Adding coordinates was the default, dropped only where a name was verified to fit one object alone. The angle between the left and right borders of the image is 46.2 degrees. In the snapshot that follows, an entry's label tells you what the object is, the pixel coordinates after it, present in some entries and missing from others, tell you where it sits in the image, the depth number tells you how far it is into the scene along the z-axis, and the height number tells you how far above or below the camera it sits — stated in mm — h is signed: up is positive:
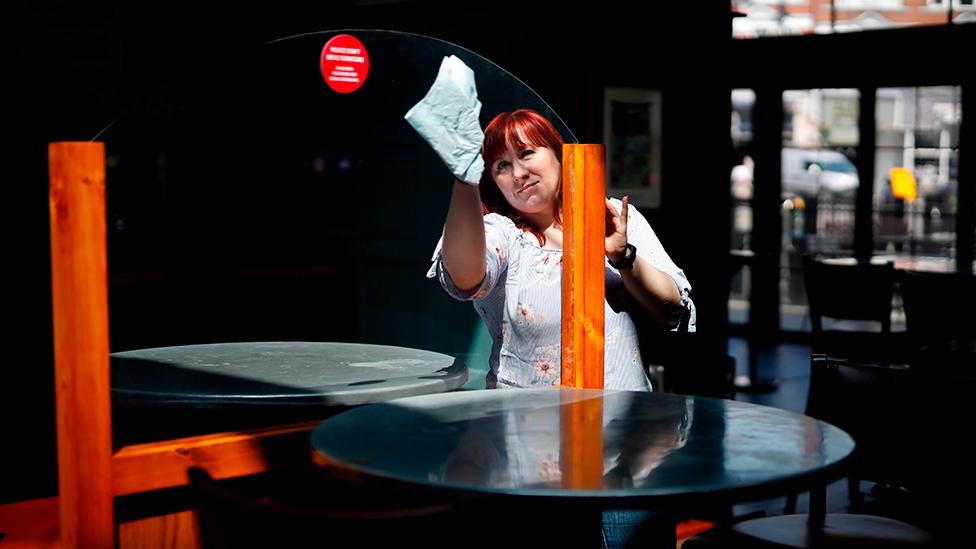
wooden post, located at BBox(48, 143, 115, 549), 1950 -252
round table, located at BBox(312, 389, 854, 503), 1581 -406
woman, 2443 -171
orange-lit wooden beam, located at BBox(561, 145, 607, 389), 2479 -214
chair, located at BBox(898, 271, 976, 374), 5562 -599
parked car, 10449 +132
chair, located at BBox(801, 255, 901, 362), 6004 -616
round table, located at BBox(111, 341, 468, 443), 2176 -395
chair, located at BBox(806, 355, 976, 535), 2406 -516
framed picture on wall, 5383 +211
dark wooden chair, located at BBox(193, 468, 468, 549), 1411 -418
